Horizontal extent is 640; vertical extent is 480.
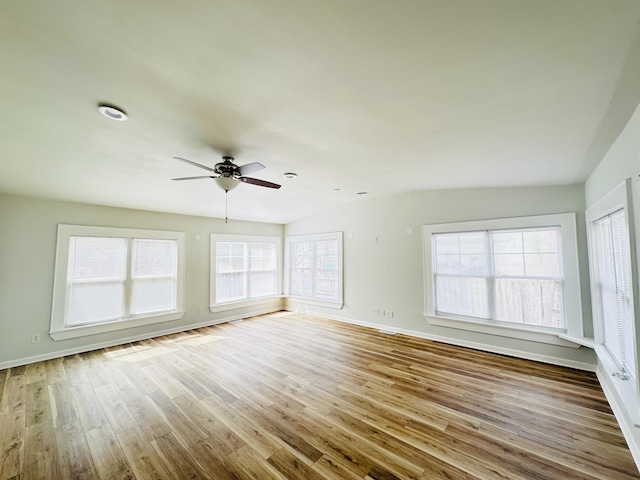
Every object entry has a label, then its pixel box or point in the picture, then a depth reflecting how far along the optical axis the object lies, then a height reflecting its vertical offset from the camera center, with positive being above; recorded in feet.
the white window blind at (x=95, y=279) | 13.91 -1.25
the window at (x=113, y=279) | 13.57 -1.32
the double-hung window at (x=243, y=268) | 19.80 -0.93
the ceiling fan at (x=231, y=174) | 8.75 +2.84
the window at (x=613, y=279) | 6.69 -0.76
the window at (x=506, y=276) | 11.59 -1.01
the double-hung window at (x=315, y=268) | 20.17 -0.95
